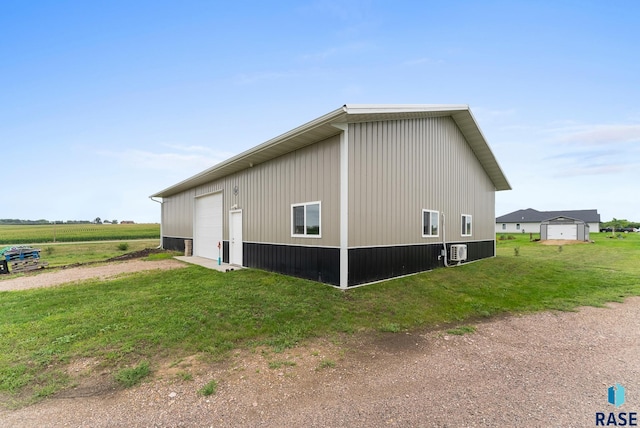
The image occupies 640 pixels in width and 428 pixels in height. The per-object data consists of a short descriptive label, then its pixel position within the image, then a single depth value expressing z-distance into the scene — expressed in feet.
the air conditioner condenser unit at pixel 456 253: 37.86
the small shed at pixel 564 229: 99.76
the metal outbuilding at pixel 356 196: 25.49
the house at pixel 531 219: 141.59
